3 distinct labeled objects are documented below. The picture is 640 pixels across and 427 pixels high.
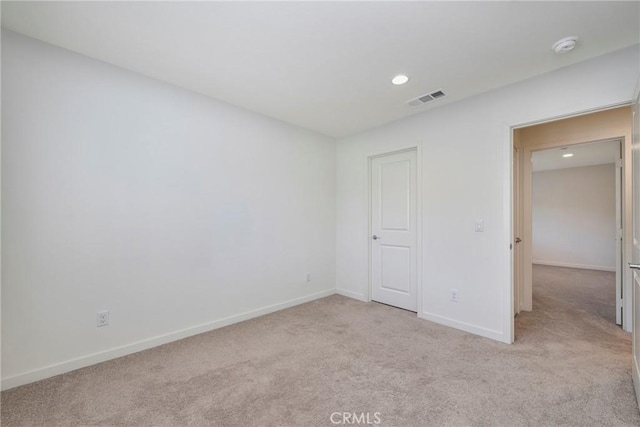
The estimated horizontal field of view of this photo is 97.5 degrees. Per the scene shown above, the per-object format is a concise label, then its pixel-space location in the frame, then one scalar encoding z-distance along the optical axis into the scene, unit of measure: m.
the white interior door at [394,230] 3.56
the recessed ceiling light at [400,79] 2.50
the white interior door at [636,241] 1.75
